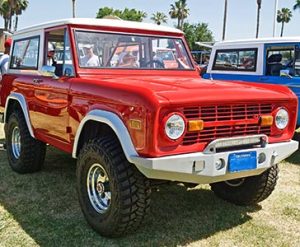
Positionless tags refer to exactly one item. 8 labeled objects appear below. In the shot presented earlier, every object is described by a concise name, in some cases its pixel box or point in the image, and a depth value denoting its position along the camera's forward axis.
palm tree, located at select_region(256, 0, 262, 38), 35.61
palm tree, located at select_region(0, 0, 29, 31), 42.19
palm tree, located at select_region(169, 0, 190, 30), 55.55
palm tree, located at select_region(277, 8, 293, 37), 60.81
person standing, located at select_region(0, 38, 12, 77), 7.74
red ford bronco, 3.14
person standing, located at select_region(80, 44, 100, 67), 4.23
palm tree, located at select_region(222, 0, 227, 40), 33.19
